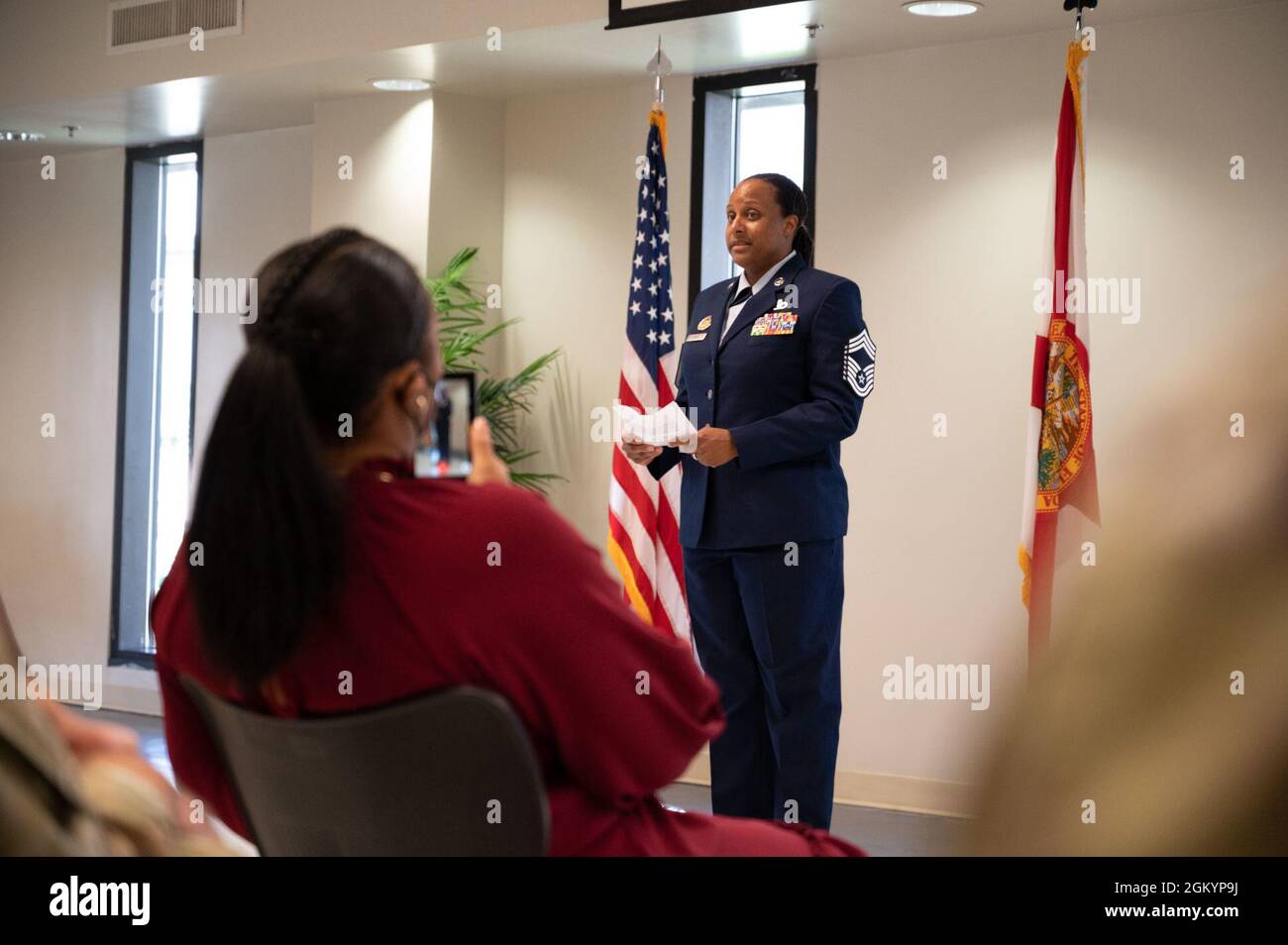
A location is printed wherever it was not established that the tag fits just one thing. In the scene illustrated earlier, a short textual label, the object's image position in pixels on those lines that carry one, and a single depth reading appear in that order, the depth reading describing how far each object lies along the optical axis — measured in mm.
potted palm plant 5320
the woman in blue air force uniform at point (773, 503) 3268
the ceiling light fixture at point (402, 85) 5500
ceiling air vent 5590
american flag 4539
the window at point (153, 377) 6949
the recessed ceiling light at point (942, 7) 4234
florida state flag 3818
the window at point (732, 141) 5141
